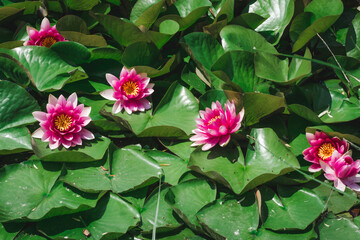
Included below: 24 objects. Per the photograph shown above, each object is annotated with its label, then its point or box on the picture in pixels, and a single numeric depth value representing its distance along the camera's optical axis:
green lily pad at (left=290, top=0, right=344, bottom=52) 2.48
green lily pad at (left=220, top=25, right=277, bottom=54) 2.59
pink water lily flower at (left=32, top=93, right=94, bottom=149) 2.19
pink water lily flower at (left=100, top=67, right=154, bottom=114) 2.39
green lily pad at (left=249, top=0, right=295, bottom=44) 2.74
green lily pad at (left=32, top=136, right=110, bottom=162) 2.12
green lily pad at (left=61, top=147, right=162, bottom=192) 2.09
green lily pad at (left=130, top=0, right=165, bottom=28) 2.65
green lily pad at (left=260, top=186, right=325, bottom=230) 1.96
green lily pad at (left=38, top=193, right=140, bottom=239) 1.97
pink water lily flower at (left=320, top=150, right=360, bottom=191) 2.04
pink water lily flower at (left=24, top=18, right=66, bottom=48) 2.63
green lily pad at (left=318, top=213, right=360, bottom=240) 1.94
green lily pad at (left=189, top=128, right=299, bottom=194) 2.03
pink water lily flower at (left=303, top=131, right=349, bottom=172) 2.14
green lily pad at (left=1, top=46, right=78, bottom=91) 2.46
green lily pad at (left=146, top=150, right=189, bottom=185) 2.20
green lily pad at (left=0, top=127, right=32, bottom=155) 2.23
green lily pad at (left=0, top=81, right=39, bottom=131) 2.29
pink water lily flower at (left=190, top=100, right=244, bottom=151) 2.16
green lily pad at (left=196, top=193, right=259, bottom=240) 1.92
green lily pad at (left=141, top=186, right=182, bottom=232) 2.00
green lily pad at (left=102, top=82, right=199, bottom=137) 2.28
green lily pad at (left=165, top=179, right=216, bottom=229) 2.03
